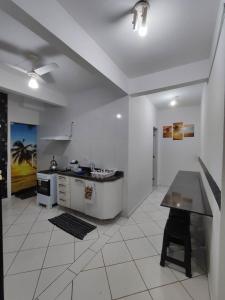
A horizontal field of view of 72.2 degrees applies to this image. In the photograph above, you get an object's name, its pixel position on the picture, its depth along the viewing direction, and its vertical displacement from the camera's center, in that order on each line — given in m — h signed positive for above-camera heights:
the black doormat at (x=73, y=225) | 2.44 -1.33
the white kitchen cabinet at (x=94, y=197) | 2.64 -0.92
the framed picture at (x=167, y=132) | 4.95 +0.51
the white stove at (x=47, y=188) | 3.33 -0.91
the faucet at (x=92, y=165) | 3.23 -0.38
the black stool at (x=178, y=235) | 1.65 -0.97
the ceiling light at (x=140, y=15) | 1.27 +1.13
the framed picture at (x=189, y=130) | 4.63 +0.54
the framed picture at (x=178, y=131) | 4.78 +0.52
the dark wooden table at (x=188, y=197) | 1.62 -0.63
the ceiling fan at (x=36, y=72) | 2.00 +1.05
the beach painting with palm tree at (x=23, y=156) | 3.98 -0.26
